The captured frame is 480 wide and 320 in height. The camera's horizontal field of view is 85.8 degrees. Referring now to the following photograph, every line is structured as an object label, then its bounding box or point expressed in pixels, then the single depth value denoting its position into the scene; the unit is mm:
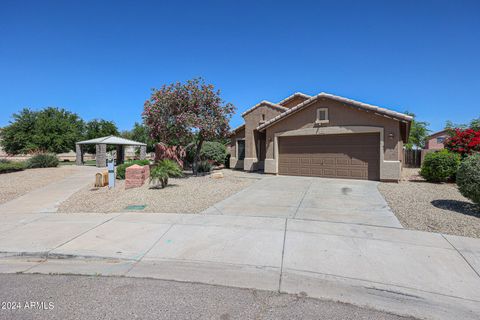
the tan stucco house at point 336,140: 12664
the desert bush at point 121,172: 13906
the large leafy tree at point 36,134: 30453
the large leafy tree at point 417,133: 37650
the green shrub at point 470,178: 6824
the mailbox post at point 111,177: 11228
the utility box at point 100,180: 11906
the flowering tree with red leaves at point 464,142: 14734
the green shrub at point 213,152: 21109
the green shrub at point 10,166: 15859
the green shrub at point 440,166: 12250
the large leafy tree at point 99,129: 38656
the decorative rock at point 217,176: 14648
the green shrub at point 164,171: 10258
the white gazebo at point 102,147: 23812
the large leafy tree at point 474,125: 26617
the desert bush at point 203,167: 17984
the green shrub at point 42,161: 18538
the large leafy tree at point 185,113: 13320
